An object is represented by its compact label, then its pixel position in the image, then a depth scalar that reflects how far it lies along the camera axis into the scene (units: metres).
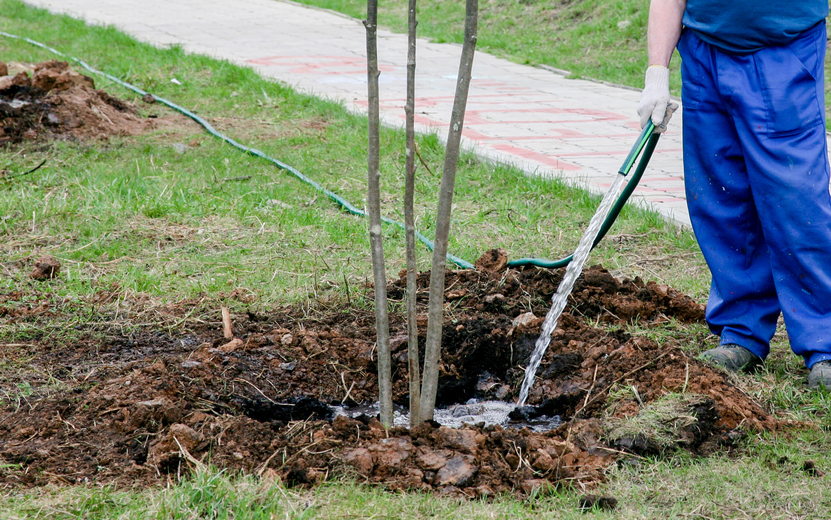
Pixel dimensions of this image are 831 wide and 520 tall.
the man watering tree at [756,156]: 5.93
